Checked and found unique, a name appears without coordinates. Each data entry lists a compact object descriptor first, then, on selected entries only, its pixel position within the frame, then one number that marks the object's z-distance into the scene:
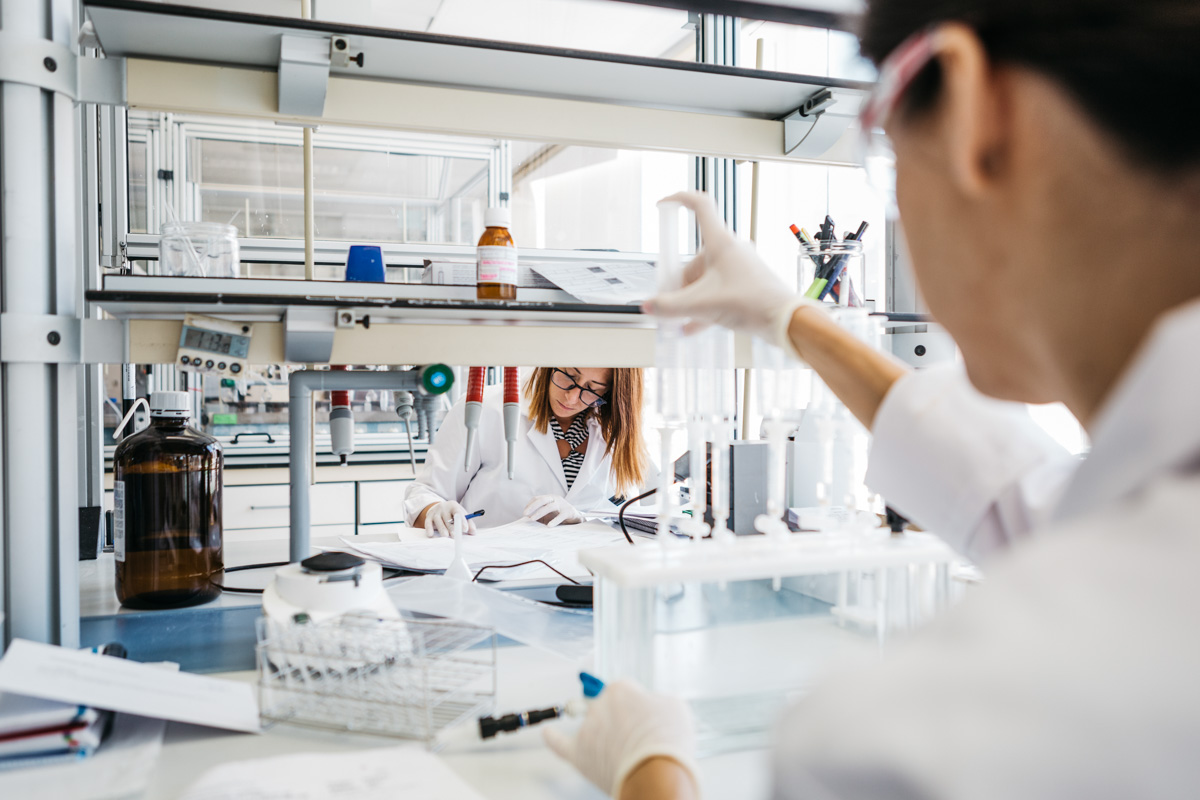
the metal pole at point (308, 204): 1.70
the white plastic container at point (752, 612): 0.88
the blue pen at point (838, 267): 1.30
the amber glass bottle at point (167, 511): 1.14
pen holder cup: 1.29
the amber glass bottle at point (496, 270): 1.16
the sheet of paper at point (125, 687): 0.78
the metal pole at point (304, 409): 1.17
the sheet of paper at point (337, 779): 0.69
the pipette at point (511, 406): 1.37
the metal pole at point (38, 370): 1.00
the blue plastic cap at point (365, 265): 1.30
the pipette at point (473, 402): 1.34
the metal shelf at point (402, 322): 1.03
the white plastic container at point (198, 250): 1.15
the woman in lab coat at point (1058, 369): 0.29
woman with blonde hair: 2.33
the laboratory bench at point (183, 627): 1.04
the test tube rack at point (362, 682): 0.85
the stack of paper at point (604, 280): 1.22
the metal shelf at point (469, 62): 0.96
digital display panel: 1.05
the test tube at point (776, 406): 1.02
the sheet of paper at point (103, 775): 0.70
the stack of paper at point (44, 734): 0.75
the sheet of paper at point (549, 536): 1.62
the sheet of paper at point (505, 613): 1.11
